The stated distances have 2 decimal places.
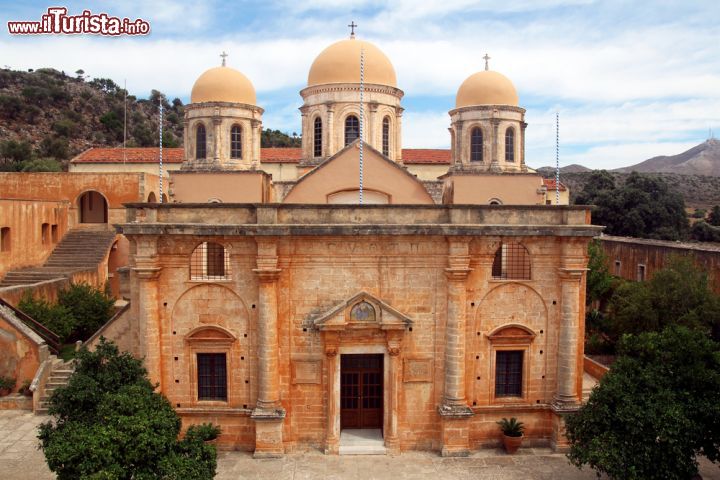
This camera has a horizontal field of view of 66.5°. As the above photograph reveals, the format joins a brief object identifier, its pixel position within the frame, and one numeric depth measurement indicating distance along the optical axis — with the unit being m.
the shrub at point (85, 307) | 21.59
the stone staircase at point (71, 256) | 24.55
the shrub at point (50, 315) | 19.77
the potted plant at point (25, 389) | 16.89
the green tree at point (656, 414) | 10.48
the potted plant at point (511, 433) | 13.66
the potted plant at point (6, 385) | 16.84
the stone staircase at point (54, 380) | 16.34
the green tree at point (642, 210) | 45.44
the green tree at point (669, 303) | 20.00
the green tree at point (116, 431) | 9.70
